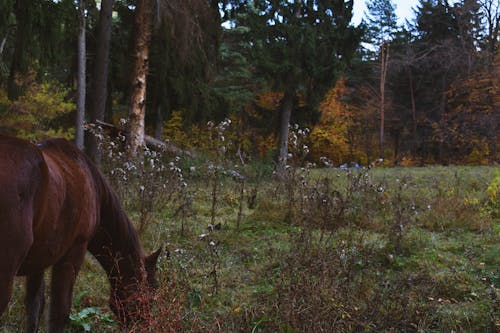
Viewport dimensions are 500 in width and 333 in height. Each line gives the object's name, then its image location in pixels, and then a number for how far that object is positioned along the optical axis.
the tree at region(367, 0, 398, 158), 30.60
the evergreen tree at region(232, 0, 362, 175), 14.46
